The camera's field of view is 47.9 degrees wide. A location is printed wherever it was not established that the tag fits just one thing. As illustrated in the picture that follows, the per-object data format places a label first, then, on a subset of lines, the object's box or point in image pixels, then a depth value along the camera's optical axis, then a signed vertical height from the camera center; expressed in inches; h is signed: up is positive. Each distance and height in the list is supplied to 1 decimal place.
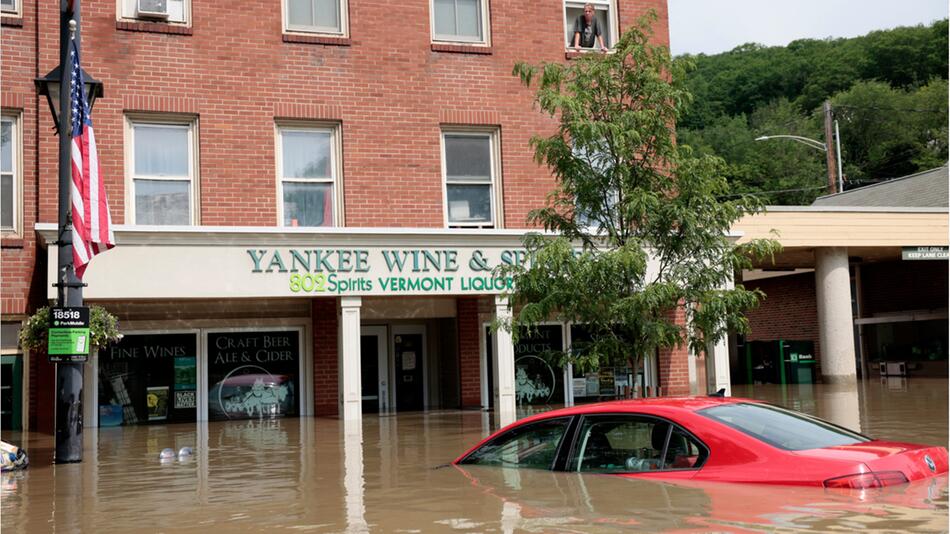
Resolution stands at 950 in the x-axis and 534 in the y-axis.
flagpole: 506.6 +41.8
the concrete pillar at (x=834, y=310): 1043.3 +35.1
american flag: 508.7 +87.6
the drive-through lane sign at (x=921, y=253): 1051.3 +89.0
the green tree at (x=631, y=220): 490.6 +62.0
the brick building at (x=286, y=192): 736.3 +126.8
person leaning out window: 883.4 +267.7
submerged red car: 285.3 -27.8
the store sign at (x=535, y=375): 874.8 -16.4
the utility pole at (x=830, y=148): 1674.5 +311.2
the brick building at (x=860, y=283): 1030.4 +75.9
